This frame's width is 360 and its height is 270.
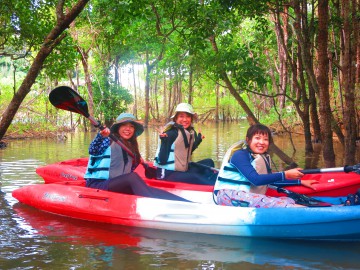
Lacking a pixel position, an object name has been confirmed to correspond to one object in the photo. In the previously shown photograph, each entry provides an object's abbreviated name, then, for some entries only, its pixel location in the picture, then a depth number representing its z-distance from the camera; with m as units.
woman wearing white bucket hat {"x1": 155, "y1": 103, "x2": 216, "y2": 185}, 6.07
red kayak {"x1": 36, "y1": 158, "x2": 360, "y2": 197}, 5.31
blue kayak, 4.08
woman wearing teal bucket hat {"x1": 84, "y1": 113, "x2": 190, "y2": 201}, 5.08
